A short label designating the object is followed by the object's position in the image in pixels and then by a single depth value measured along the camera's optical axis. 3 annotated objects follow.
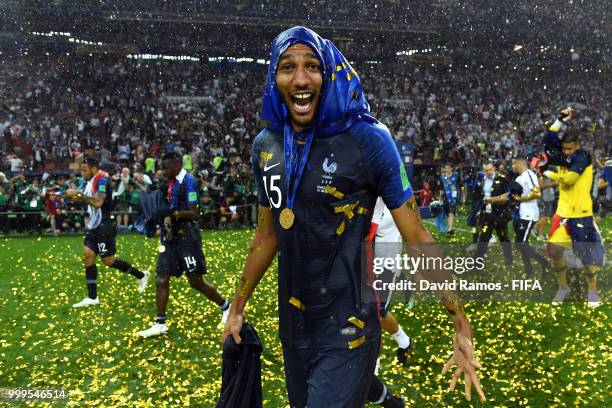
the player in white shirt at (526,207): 9.06
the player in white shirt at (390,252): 5.44
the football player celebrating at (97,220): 8.10
